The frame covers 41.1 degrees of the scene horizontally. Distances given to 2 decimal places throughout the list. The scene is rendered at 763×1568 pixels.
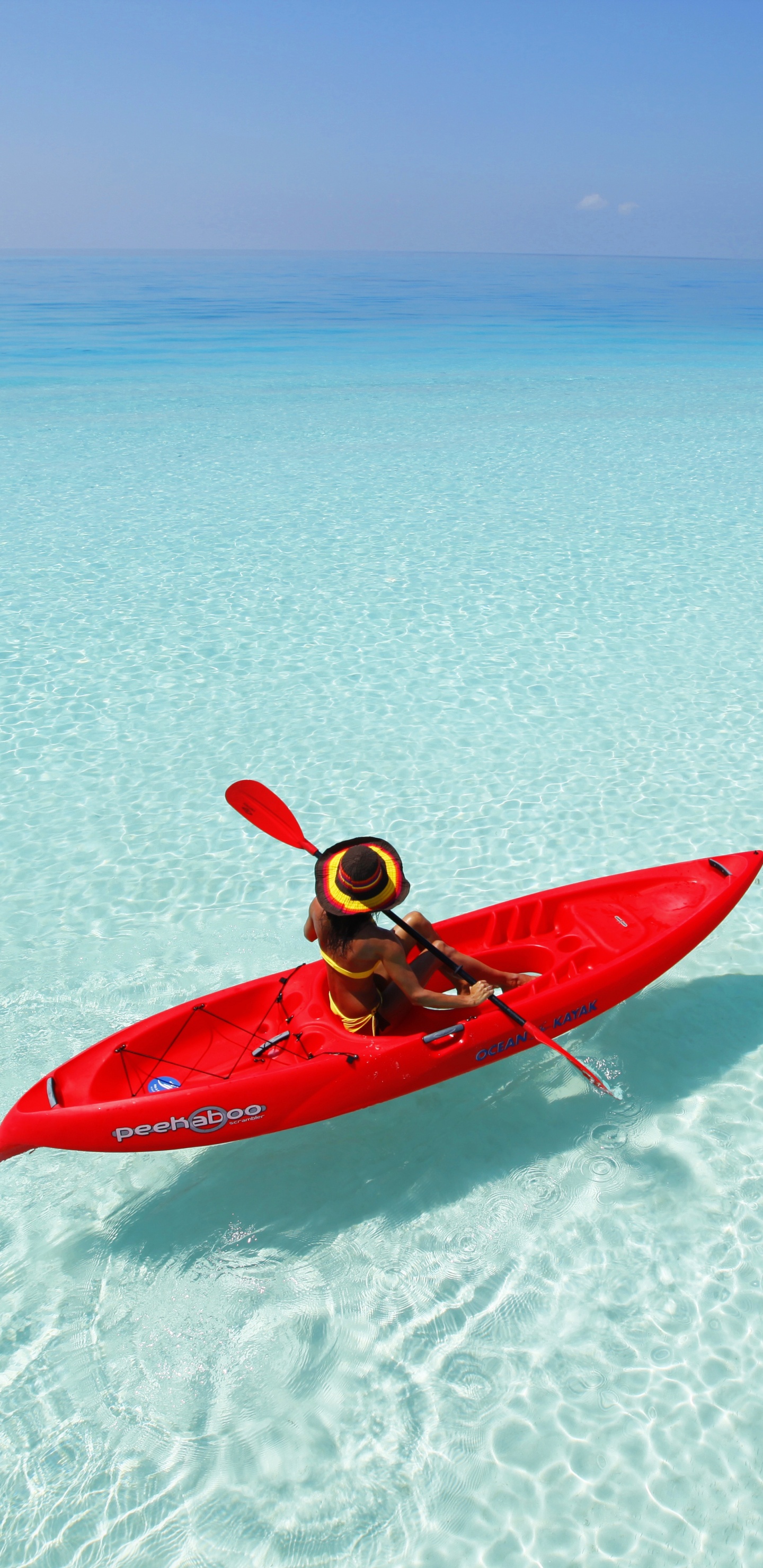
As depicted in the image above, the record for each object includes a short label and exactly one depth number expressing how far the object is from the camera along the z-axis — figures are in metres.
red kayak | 3.29
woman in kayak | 3.22
